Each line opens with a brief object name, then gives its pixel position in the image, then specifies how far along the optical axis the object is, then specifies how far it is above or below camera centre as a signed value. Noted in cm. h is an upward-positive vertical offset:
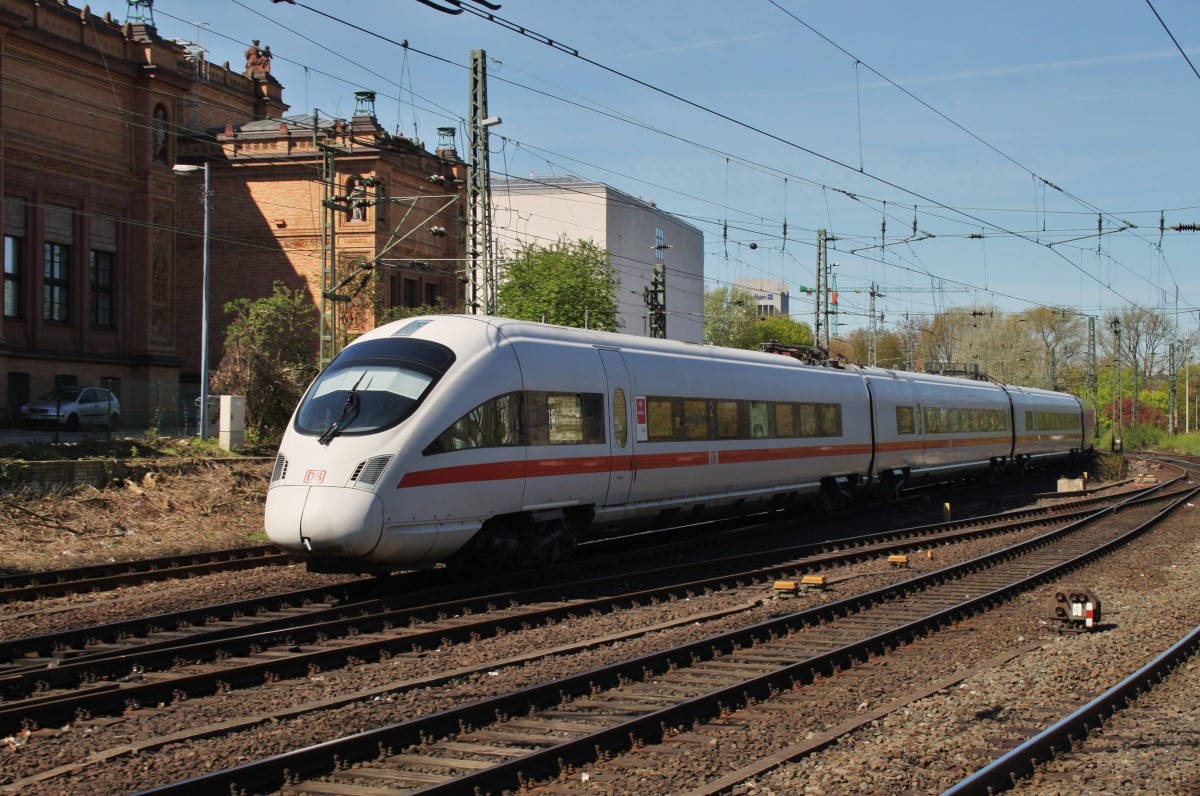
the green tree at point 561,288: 4944 +639
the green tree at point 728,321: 8256 +803
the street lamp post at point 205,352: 2569 +198
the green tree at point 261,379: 2858 +145
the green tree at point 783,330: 9065 +979
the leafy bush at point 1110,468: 4375 -150
